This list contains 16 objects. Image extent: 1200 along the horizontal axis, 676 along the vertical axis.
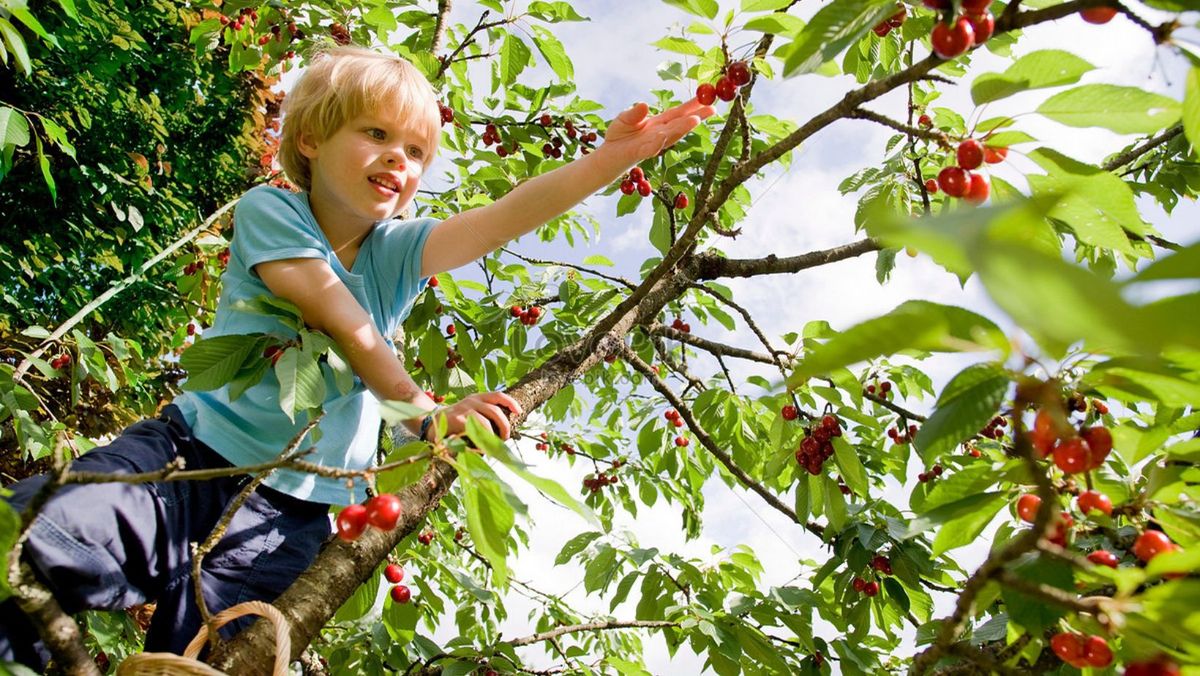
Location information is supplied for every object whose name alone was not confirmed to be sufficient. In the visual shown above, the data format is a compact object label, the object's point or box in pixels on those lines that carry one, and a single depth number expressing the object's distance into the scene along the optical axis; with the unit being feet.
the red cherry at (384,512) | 3.29
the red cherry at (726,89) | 4.87
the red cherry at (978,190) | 3.65
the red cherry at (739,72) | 4.77
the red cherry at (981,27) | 2.86
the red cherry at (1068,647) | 2.60
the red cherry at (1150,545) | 2.76
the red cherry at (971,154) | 3.44
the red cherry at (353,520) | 3.41
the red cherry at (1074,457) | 2.40
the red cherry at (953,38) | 2.76
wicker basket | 2.99
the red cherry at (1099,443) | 2.58
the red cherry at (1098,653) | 2.49
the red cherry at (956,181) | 3.63
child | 4.02
